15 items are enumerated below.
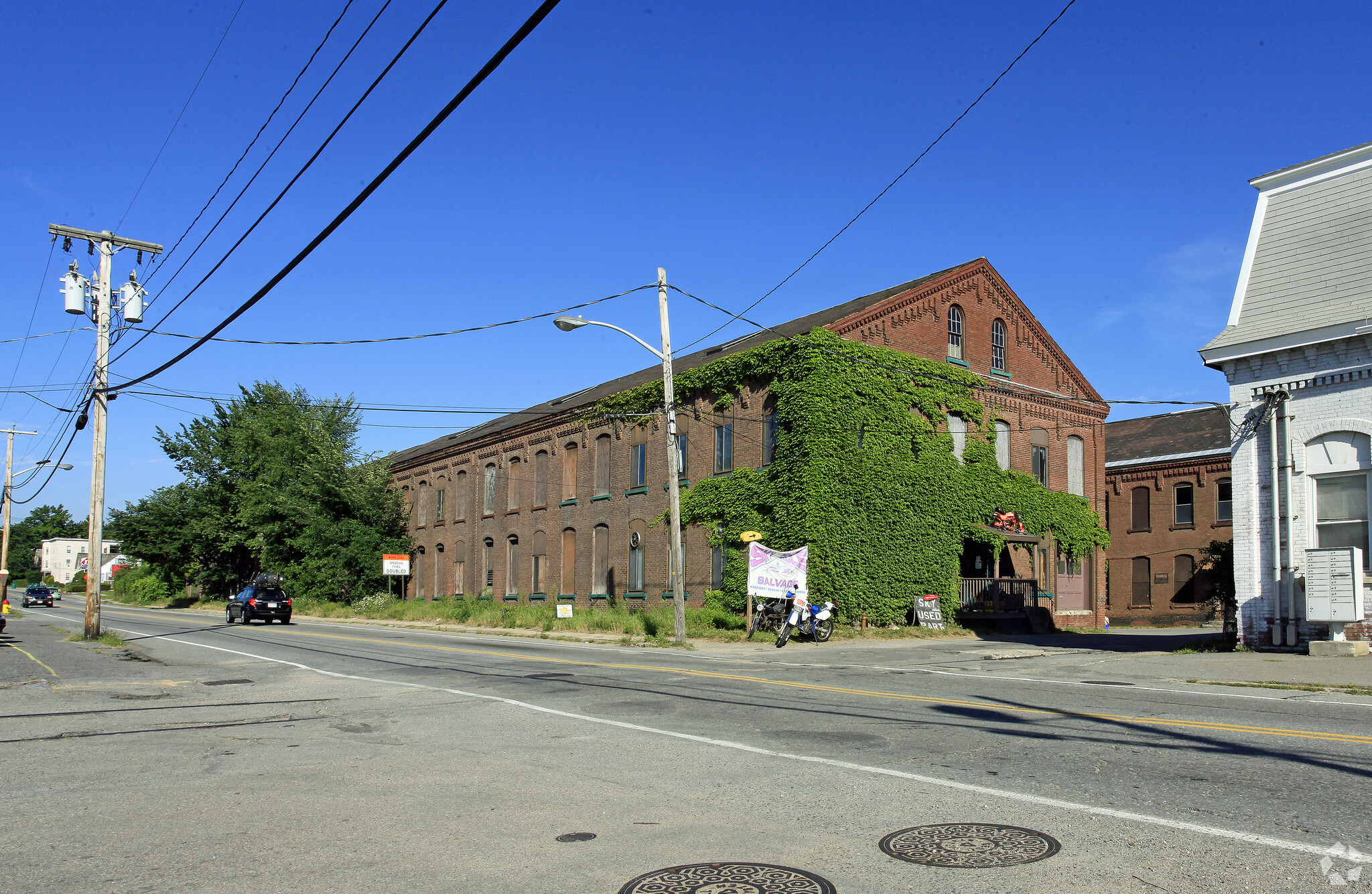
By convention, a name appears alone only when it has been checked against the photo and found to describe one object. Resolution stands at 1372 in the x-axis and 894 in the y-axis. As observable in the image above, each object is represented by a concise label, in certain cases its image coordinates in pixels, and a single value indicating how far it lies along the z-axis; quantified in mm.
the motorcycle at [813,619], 23406
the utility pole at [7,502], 49906
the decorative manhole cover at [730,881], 4445
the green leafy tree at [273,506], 48594
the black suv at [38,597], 68500
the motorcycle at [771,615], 25406
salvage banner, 24438
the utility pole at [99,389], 24234
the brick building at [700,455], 31344
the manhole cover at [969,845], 4812
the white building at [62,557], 171000
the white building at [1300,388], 17016
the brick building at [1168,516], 42344
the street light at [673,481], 22906
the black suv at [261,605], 37188
